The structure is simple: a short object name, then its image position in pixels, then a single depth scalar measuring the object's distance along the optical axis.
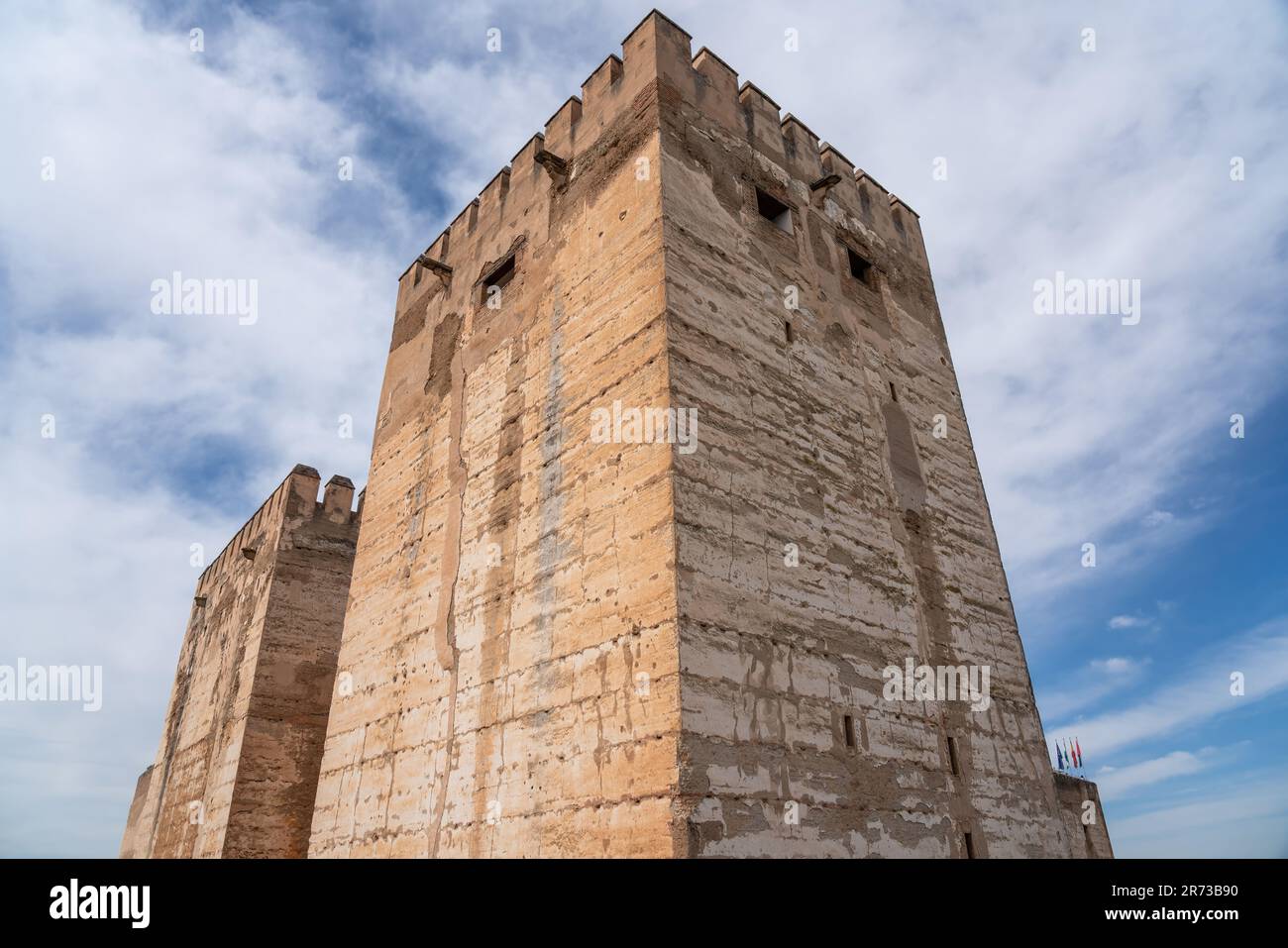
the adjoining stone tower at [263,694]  14.09
